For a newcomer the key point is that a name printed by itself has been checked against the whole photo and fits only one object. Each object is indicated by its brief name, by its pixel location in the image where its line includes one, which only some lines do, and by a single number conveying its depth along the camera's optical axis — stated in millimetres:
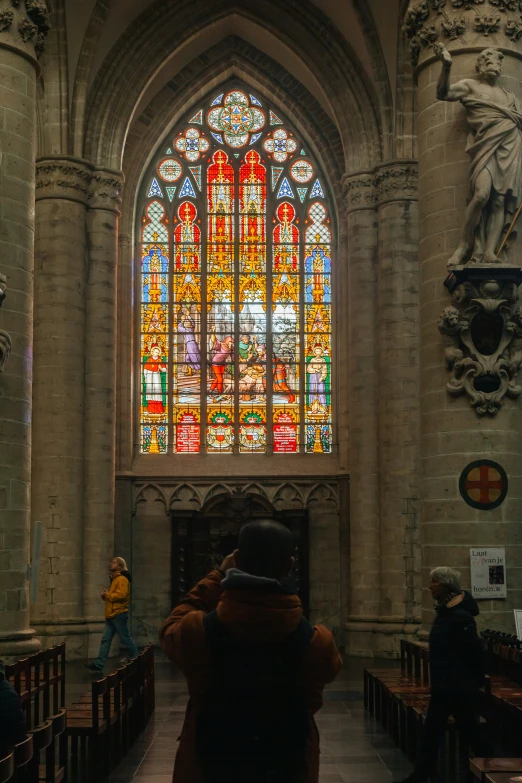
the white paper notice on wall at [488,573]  14375
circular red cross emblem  14625
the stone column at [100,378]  23188
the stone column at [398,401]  22703
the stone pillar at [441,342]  14578
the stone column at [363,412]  23359
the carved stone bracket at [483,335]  14594
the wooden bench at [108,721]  10141
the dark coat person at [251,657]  4562
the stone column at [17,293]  14633
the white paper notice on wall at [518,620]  13375
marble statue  14711
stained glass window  26953
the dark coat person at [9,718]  6625
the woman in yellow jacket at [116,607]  17844
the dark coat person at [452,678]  8953
